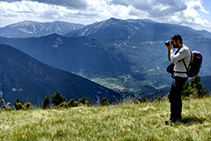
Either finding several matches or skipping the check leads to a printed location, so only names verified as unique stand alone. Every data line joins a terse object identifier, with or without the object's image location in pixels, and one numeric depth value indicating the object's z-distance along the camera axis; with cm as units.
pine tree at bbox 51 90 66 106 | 3247
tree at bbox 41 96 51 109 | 3178
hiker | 573
